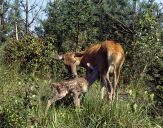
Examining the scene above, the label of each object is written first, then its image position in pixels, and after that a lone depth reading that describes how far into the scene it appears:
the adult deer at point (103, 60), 12.66
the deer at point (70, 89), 10.55
